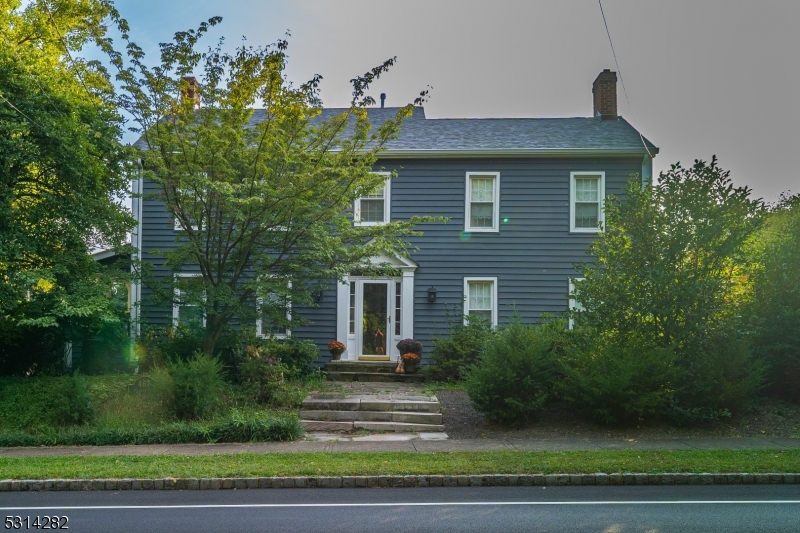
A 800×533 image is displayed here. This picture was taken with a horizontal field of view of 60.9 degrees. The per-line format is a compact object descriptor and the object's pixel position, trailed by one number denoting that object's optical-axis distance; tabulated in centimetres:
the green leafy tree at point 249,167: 1313
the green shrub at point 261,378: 1380
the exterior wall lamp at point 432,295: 1870
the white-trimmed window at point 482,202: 1902
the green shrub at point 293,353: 1550
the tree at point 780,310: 1343
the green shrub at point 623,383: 1173
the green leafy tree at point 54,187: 1241
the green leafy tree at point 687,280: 1230
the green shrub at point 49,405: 1217
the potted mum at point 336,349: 1820
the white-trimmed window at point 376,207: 1909
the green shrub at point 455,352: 1666
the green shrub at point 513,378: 1220
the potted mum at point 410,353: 1741
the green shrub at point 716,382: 1201
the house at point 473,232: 1873
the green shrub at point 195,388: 1230
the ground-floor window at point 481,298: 1884
